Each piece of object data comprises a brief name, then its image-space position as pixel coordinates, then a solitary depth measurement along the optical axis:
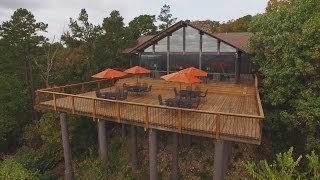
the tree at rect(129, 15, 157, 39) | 35.83
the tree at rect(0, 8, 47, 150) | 24.36
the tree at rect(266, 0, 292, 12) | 35.44
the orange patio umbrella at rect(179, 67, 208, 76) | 14.87
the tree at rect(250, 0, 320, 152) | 12.15
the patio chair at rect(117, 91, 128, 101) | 15.40
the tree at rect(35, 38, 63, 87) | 27.41
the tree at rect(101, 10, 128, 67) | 22.09
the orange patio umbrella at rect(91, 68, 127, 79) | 16.12
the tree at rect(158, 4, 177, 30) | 51.82
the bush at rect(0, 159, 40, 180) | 14.74
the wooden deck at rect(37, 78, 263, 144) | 10.15
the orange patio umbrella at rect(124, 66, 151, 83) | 17.70
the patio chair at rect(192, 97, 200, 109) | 13.72
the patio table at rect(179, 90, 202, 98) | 15.11
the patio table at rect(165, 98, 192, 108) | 13.09
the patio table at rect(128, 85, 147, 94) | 17.20
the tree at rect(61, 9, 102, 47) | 24.81
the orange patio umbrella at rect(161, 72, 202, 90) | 13.71
